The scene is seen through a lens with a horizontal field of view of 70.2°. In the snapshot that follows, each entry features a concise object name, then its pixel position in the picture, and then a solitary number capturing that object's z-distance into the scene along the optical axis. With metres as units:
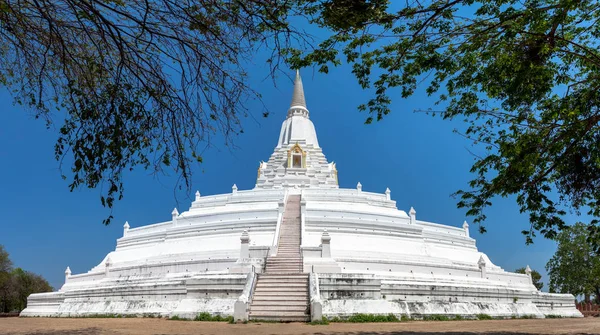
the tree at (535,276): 52.97
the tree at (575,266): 36.00
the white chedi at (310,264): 17.45
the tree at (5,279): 40.56
